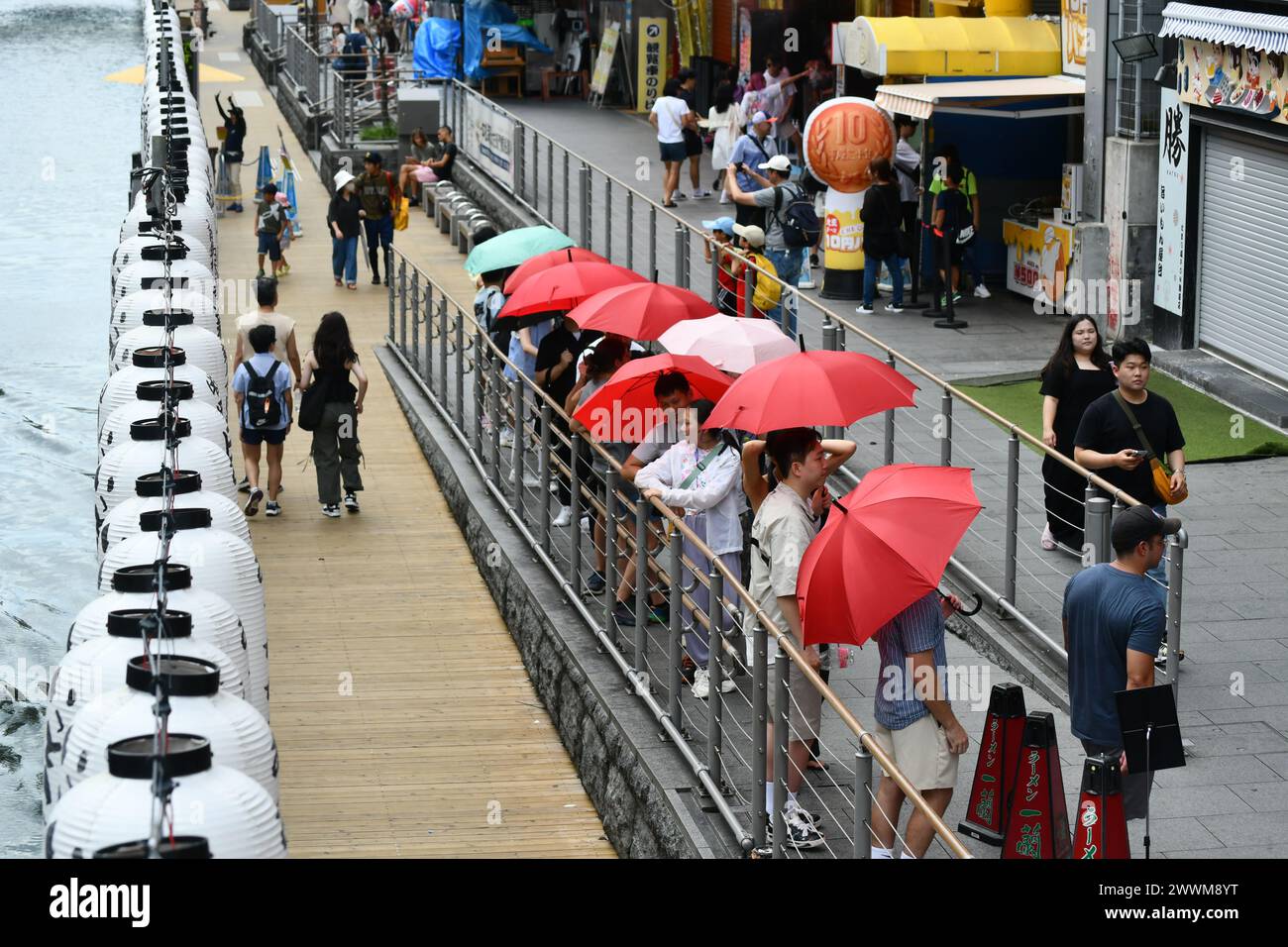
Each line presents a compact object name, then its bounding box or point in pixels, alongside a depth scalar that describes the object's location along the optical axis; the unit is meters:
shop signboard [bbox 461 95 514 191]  26.97
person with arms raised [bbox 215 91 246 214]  33.94
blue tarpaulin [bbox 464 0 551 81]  36.28
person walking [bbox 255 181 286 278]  25.67
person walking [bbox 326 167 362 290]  24.97
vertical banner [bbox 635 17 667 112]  34.00
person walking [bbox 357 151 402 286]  25.27
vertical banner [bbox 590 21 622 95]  35.41
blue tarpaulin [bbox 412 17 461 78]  37.47
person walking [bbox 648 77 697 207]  23.91
